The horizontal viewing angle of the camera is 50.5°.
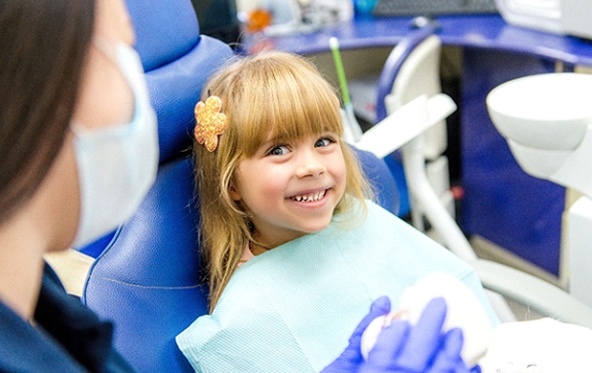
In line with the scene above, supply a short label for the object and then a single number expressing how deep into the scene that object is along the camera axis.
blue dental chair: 0.98
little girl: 1.04
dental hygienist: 0.47
